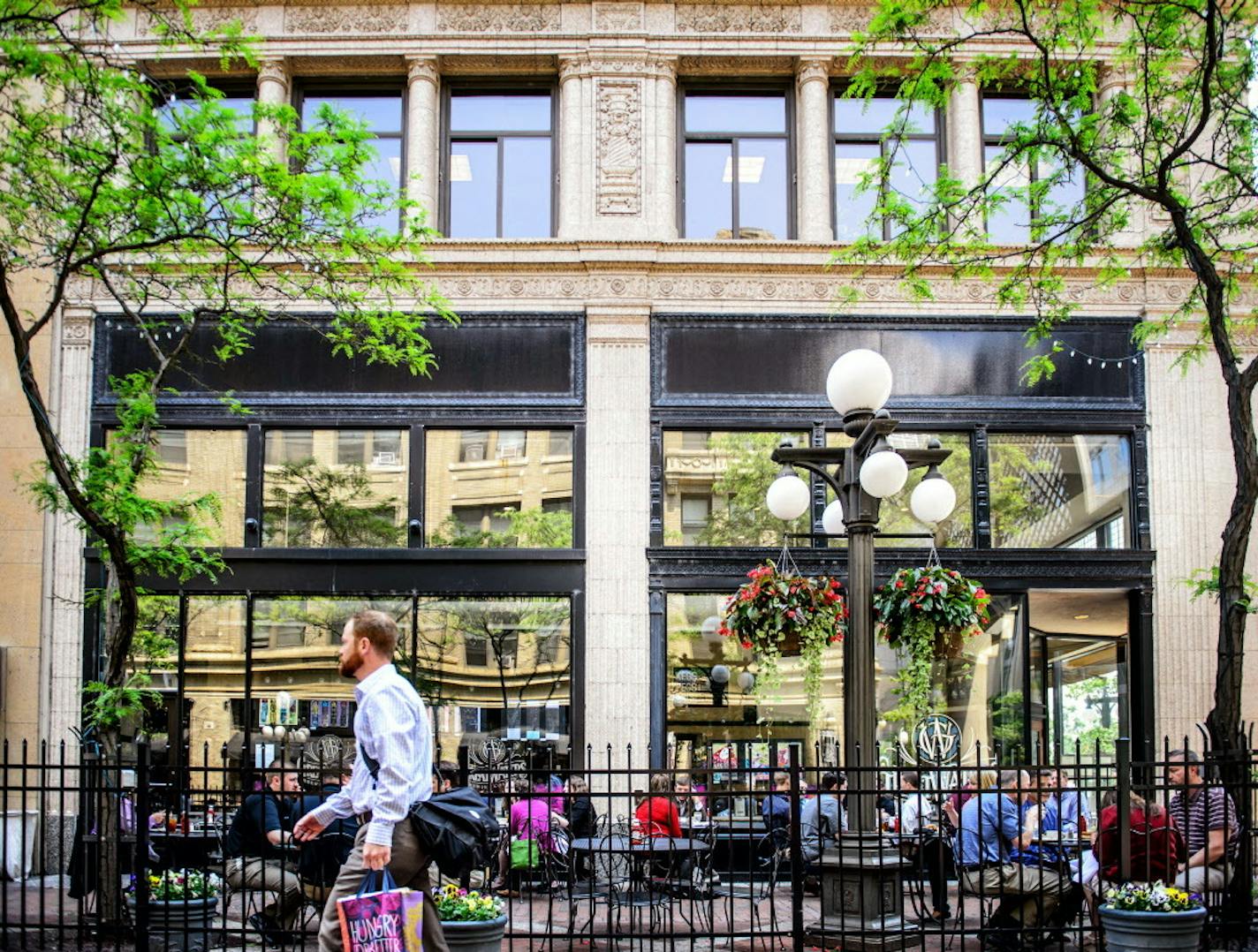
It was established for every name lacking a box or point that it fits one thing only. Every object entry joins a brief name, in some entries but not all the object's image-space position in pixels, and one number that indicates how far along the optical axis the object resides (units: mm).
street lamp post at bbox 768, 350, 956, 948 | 9648
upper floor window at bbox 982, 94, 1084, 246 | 18328
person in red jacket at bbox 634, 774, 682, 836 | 12433
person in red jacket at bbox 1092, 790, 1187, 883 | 9898
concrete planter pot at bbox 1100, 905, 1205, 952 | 8898
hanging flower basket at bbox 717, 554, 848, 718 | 10805
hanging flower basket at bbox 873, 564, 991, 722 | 10070
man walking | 6223
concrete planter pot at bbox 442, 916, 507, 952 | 8531
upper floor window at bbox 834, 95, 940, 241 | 18406
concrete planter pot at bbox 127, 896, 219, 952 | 9531
